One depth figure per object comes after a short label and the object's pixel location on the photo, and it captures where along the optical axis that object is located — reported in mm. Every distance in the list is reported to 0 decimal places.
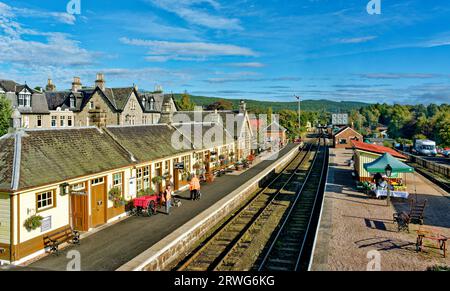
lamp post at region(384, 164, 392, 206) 19258
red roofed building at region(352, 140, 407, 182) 25766
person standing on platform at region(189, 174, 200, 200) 19875
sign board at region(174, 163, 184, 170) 22078
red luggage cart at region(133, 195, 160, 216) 17016
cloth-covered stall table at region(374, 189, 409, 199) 21312
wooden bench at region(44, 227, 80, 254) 12258
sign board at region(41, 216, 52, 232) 12305
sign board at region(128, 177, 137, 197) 17203
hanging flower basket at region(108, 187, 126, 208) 15672
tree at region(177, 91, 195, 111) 95156
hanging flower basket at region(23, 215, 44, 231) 11586
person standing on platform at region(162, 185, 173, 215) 17406
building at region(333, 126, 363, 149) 61984
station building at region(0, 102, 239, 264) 11477
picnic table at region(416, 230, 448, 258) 12570
